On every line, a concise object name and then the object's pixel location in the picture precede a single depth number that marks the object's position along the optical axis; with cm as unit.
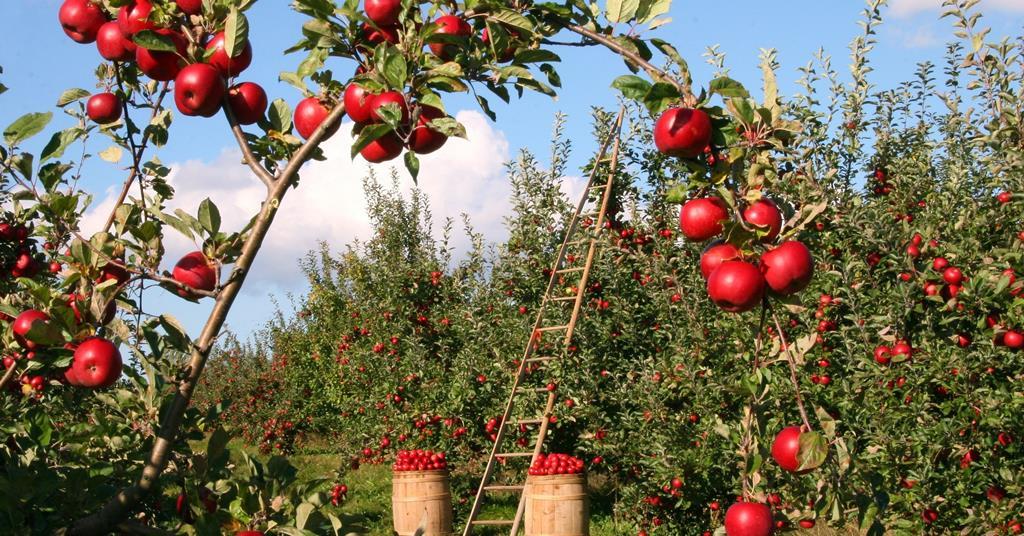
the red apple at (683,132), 133
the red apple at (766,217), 137
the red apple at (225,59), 133
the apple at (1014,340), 380
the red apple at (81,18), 147
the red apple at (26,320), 142
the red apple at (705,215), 144
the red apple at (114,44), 141
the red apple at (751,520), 167
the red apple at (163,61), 134
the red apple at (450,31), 136
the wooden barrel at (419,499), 685
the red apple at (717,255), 140
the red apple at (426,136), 132
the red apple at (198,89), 127
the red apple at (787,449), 153
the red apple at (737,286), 133
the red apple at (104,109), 161
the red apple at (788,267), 131
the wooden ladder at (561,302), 634
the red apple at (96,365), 141
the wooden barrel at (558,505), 608
